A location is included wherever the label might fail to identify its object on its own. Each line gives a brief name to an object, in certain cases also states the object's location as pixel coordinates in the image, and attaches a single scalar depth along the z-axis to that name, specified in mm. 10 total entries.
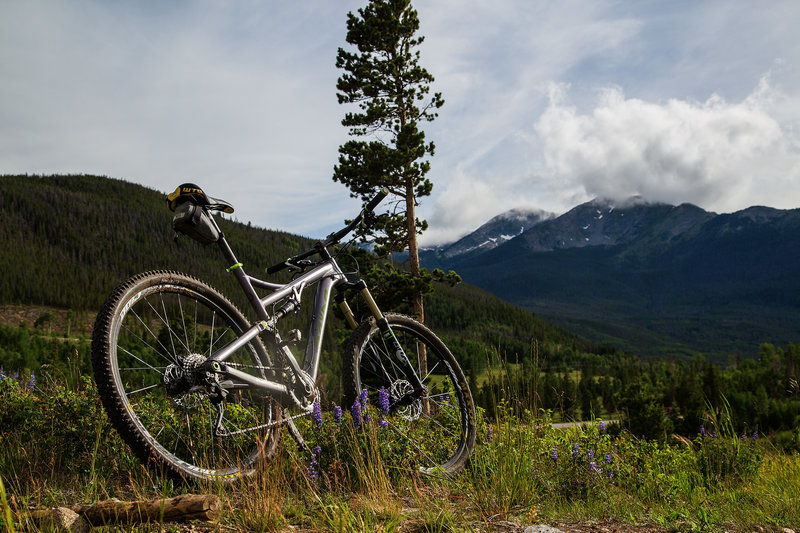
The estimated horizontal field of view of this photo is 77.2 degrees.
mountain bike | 2781
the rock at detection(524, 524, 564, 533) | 2564
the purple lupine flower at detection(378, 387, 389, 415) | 3602
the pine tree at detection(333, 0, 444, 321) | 22922
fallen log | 2213
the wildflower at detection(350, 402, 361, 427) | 3419
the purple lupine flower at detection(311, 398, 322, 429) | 3514
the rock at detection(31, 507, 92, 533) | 2100
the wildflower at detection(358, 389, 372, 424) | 3432
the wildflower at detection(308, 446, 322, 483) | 3130
